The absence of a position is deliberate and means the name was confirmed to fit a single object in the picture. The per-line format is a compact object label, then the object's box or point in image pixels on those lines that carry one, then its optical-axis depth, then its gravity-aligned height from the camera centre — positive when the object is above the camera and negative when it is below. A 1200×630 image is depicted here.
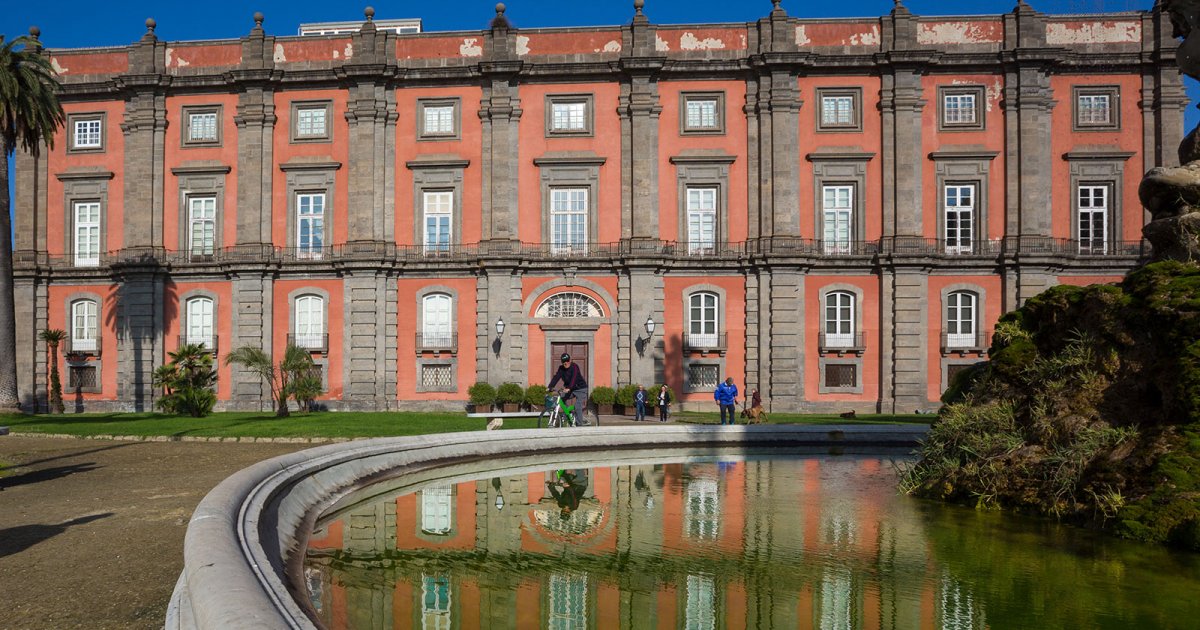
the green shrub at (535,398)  27.84 -2.35
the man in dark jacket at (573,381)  16.09 -1.03
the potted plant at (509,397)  27.78 -2.32
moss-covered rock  6.90 -0.84
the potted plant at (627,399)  27.36 -2.32
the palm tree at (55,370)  29.58 -1.59
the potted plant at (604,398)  27.83 -2.33
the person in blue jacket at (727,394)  20.95 -1.64
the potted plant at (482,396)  28.00 -2.31
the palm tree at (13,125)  23.73 +5.96
